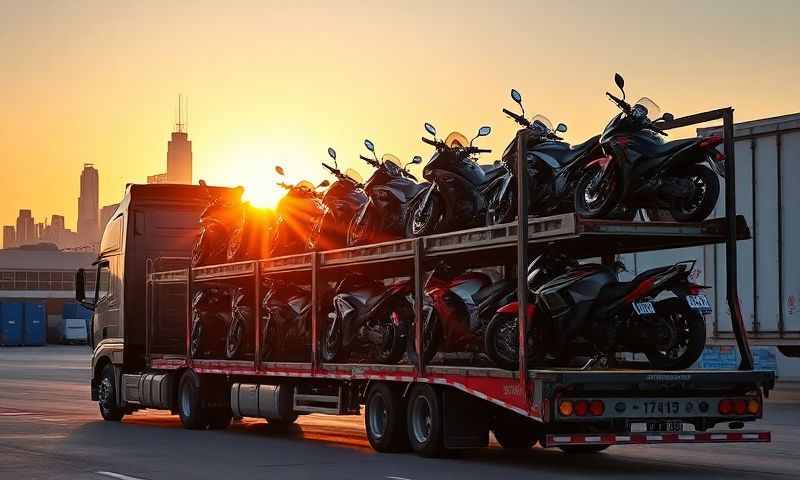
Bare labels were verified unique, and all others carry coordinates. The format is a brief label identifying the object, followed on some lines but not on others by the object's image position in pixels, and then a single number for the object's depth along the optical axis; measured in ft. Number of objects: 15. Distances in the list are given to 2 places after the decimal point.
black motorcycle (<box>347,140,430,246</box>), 56.18
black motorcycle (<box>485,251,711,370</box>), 44.93
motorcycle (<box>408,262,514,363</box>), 48.67
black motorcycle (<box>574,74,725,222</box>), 43.80
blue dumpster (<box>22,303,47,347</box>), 338.13
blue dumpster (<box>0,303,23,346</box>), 333.42
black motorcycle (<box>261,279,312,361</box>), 62.03
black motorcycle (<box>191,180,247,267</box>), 69.62
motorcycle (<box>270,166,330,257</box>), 62.90
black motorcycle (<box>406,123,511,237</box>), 51.83
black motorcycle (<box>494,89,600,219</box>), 46.26
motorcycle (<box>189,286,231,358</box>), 69.72
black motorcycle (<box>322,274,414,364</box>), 53.01
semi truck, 43.73
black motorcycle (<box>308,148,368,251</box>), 59.72
